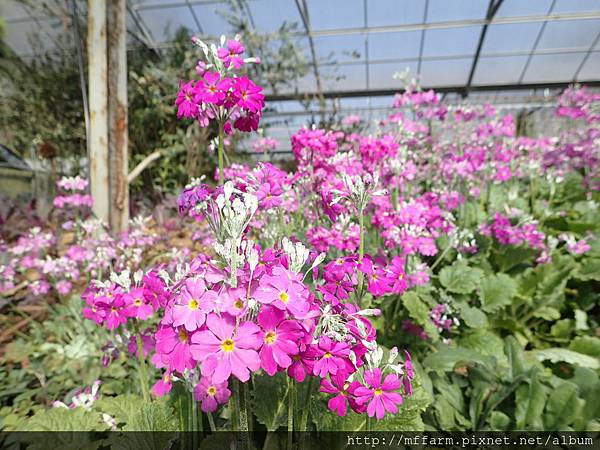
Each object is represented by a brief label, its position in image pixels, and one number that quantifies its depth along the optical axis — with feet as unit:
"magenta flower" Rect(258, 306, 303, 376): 0.57
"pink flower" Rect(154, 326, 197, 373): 0.61
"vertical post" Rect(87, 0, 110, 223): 2.55
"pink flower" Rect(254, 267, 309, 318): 0.57
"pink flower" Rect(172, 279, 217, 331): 0.58
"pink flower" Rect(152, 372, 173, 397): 0.88
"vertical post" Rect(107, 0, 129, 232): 2.63
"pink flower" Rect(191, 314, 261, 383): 0.56
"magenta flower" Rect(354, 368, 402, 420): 0.68
